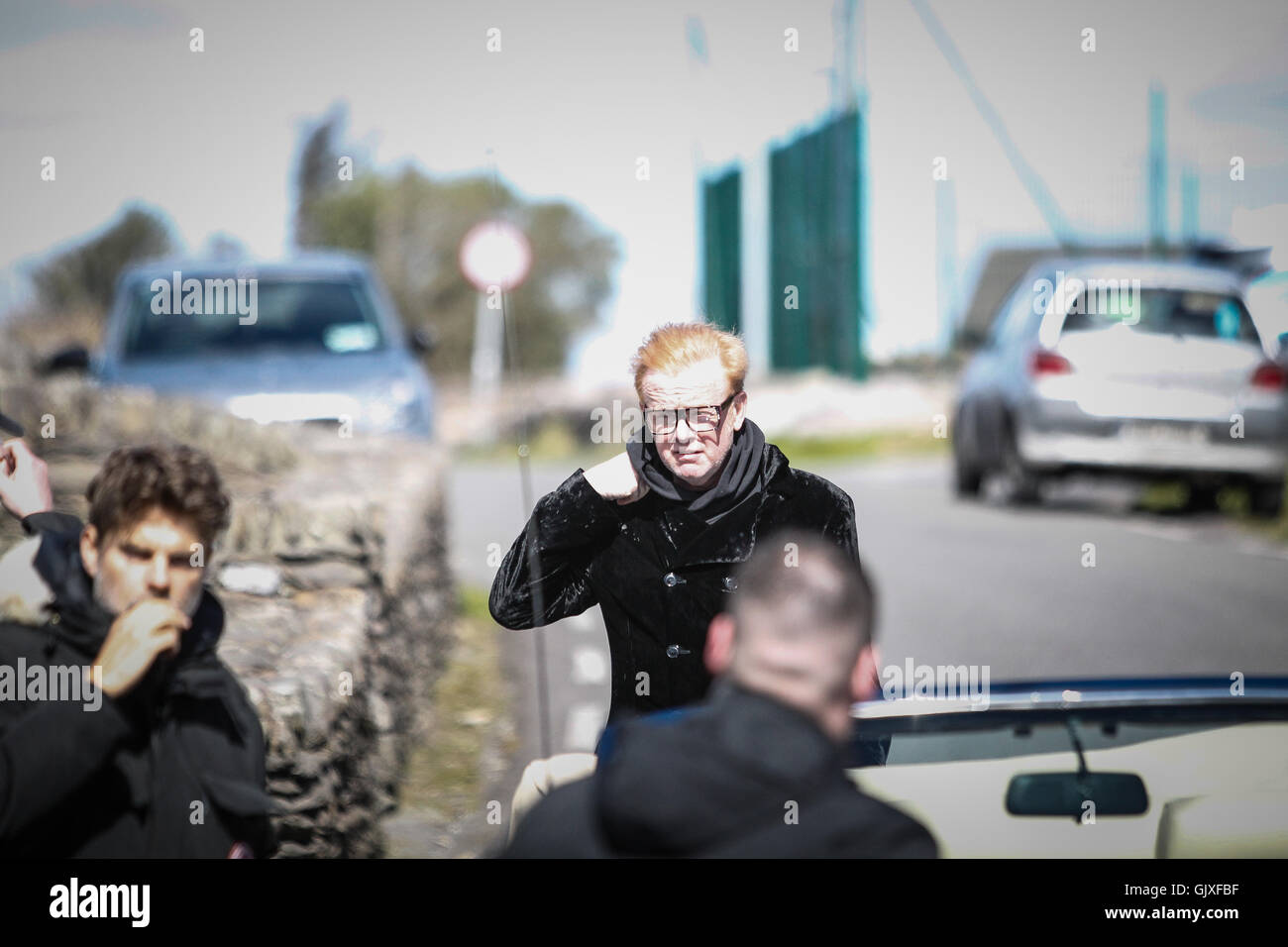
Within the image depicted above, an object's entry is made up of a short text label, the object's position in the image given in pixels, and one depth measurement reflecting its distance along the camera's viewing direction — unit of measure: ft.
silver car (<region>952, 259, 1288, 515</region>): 37.17
